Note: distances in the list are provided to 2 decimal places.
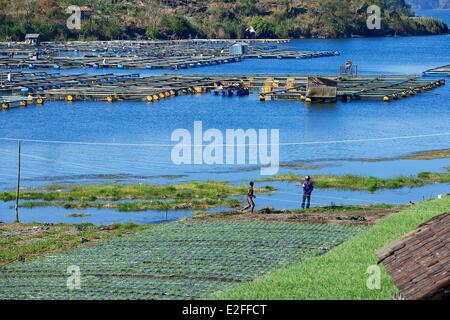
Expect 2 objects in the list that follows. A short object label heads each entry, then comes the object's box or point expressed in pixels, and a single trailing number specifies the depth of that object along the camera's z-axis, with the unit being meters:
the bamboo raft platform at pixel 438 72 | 84.94
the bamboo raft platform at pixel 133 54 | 91.44
